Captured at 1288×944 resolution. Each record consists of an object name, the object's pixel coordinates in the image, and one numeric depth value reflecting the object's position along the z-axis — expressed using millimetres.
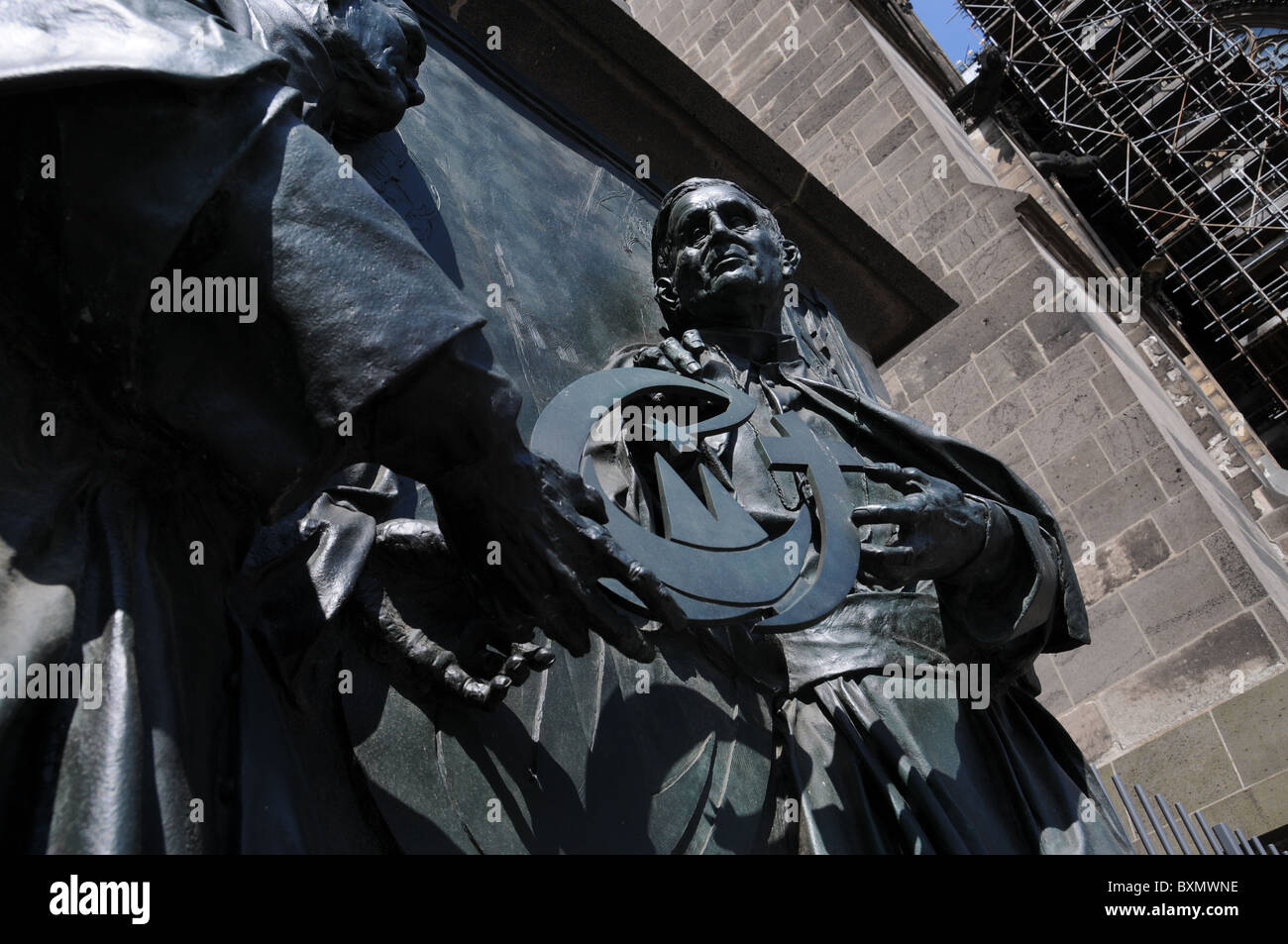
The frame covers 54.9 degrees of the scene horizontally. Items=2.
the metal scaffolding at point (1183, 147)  17797
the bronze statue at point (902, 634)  2754
